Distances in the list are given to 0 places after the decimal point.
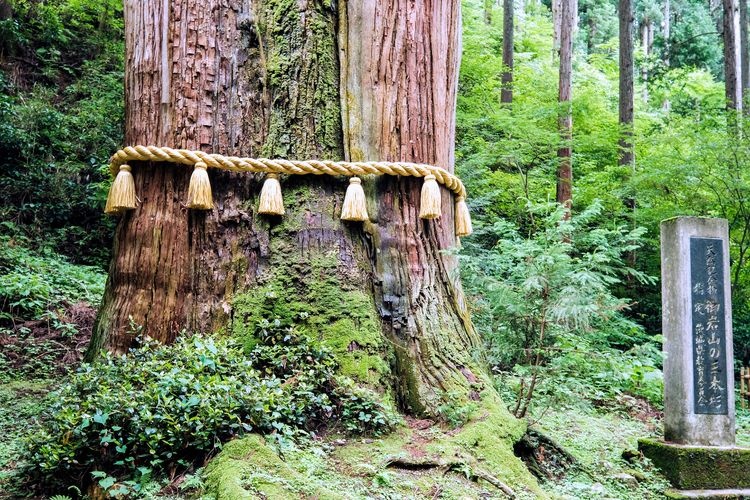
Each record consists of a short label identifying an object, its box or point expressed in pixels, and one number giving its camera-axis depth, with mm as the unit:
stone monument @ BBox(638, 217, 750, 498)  4543
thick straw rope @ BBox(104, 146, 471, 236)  3492
